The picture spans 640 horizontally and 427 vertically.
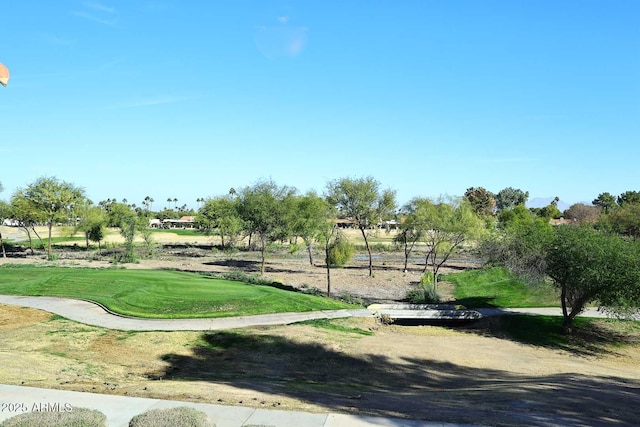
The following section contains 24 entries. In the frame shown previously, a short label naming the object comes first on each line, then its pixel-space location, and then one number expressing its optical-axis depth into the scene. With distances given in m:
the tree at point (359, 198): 51.69
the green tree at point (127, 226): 55.81
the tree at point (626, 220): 67.25
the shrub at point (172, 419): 8.78
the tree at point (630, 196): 109.53
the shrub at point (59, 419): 8.43
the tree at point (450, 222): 42.56
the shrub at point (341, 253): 47.84
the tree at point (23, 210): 60.56
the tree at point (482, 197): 135.62
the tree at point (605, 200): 133.54
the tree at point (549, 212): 129.52
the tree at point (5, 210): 63.89
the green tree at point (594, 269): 25.66
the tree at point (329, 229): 39.25
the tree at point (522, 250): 28.87
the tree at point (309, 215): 50.66
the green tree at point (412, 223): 51.88
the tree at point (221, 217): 75.62
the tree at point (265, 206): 46.62
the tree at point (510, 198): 167.25
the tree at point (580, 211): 121.80
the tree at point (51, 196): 59.76
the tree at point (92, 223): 73.25
